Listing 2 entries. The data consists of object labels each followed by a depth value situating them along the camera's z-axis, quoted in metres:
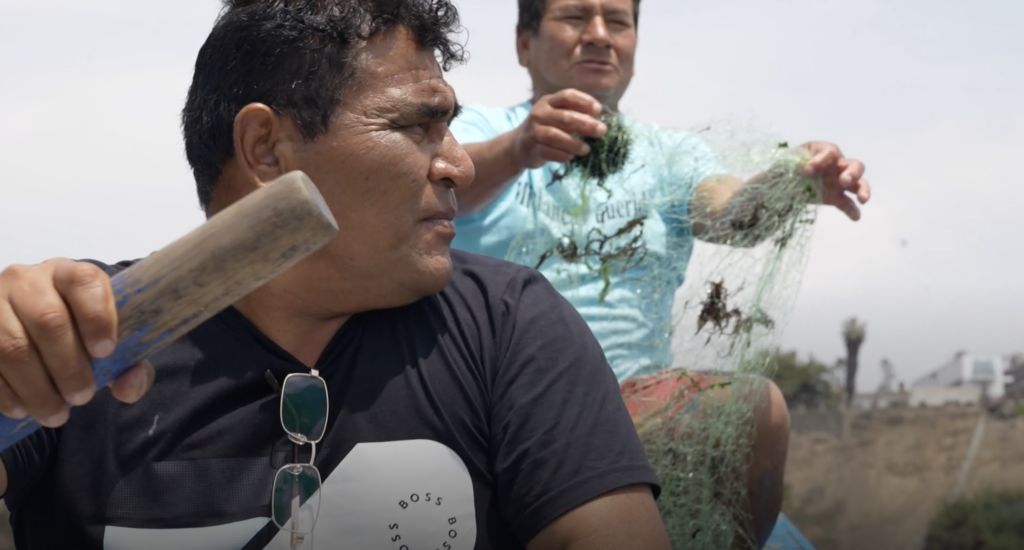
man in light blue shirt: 3.07
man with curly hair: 1.94
